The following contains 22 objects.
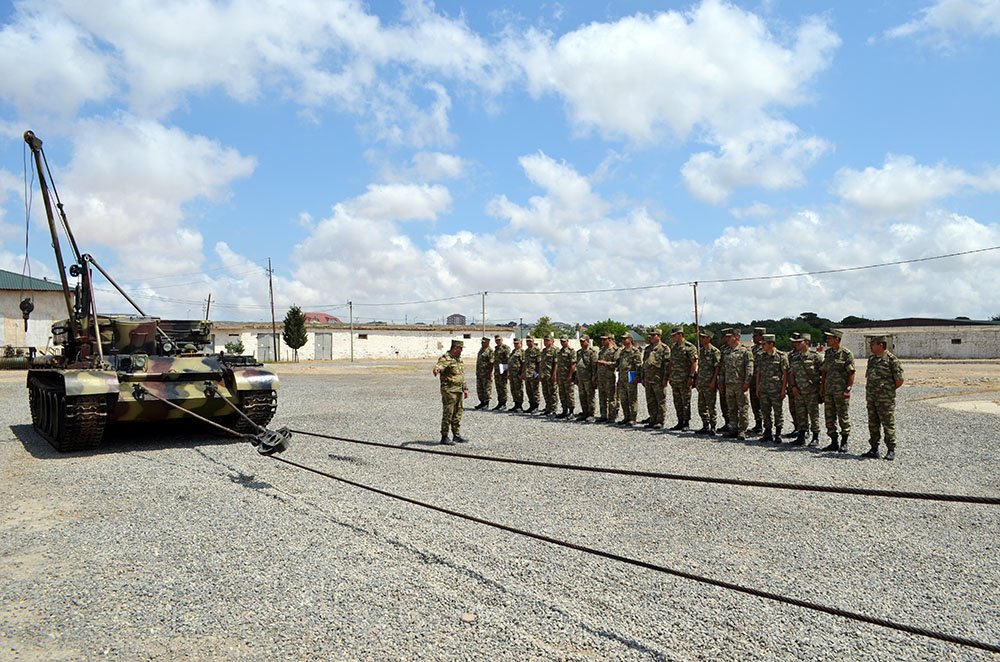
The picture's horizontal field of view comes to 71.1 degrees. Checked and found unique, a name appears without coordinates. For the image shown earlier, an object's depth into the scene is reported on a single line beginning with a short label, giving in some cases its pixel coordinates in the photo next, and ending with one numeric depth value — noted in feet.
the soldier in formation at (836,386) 29.86
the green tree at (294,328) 160.45
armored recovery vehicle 28.14
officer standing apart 31.55
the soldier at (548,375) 44.96
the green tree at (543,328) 220.64
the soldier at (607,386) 40.73
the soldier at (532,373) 46.21
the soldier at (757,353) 34.06
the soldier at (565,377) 43.75
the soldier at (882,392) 27.94
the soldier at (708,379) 35.40
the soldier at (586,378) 42.14
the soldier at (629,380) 38.86
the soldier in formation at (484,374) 49.19
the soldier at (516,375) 47.39
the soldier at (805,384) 31.81
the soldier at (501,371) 47.77
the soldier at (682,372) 36.22
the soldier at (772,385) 32.60
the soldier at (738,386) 33.65
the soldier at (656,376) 37.50
